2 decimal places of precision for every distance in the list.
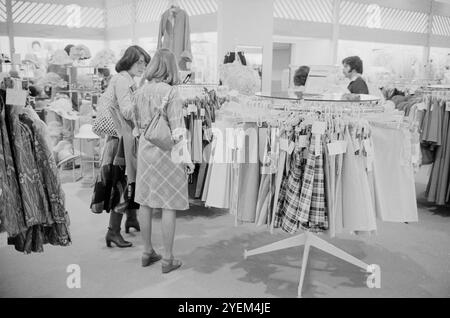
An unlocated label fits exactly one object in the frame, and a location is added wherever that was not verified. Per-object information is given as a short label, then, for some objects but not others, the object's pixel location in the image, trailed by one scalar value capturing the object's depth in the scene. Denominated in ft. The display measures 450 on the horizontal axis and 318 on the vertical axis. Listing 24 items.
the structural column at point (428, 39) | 26.21
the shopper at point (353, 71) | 14.46
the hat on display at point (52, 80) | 18.48
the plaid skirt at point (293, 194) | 7.81
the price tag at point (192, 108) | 11.82
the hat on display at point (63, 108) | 17.24
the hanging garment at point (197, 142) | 12.02
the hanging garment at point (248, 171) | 8.32
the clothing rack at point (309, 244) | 8.25
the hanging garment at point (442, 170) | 13.21
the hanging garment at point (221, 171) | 8.88
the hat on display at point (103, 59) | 16.99
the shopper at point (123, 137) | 9.30
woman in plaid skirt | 8.43
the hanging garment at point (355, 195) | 7.81
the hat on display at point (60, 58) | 16.88
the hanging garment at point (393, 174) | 8.22
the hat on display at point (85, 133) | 16.19
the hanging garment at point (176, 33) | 14.32
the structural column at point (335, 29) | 27.32
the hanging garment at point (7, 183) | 6.42
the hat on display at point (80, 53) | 16.19
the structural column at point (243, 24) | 22.33
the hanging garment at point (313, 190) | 7.65
